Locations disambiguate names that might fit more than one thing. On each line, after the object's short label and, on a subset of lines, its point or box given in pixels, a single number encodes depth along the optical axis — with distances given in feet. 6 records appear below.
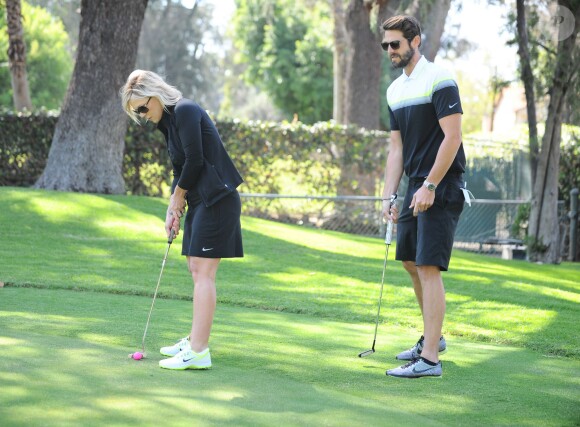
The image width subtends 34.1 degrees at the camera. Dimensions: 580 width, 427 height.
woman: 18.57
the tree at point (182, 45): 218.38
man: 18.92
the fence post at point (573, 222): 59.36
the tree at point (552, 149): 49.37
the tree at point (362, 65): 77.10
